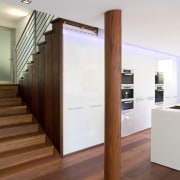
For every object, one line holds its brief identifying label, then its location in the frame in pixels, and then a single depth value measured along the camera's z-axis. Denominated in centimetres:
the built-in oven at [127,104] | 466
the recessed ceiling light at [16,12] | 515
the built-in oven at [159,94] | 586
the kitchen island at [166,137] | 301
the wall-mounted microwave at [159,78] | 578
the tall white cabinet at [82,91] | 346
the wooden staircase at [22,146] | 288
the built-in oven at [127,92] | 464
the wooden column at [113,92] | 230
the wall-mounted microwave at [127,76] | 463
